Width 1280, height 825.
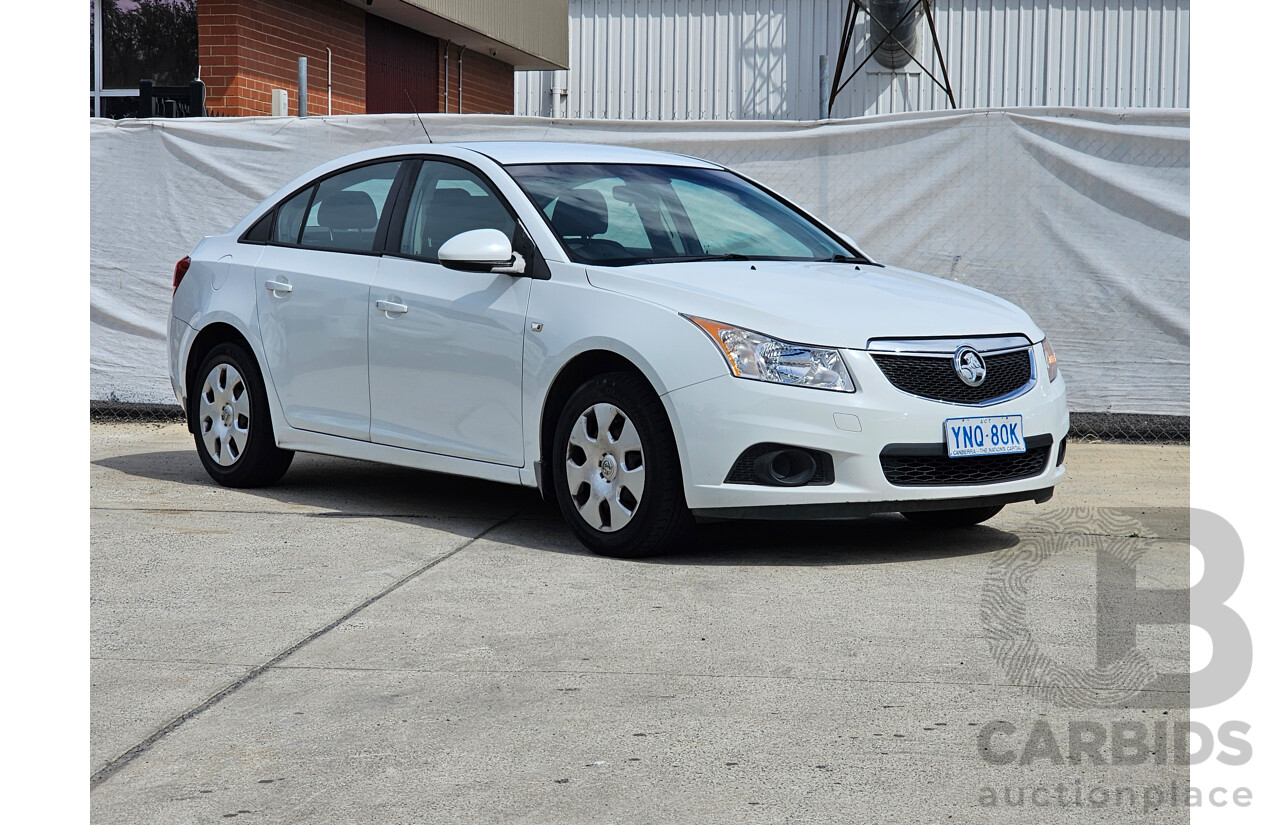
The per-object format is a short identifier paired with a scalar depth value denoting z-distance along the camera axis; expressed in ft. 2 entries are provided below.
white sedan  18.33
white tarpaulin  30.22
